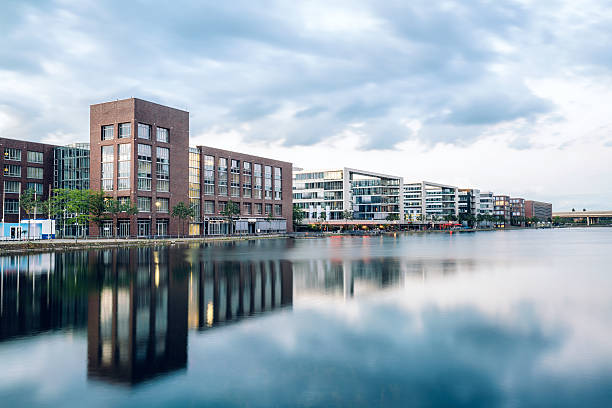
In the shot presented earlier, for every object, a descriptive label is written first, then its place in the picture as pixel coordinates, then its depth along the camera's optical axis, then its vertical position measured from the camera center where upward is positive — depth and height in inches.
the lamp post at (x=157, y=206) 4308.6 +142.5
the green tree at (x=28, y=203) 3581.7 +150.2
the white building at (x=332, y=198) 7672.2 +356.7
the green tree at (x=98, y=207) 3764.8 +121.2
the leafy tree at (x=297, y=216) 6820.9 +60.5
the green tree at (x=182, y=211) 4328.2 +94.3
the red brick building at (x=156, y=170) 4217.5 +497.4
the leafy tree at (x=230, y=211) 5014.8 +104.6
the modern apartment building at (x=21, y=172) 4382.4 +491.3
